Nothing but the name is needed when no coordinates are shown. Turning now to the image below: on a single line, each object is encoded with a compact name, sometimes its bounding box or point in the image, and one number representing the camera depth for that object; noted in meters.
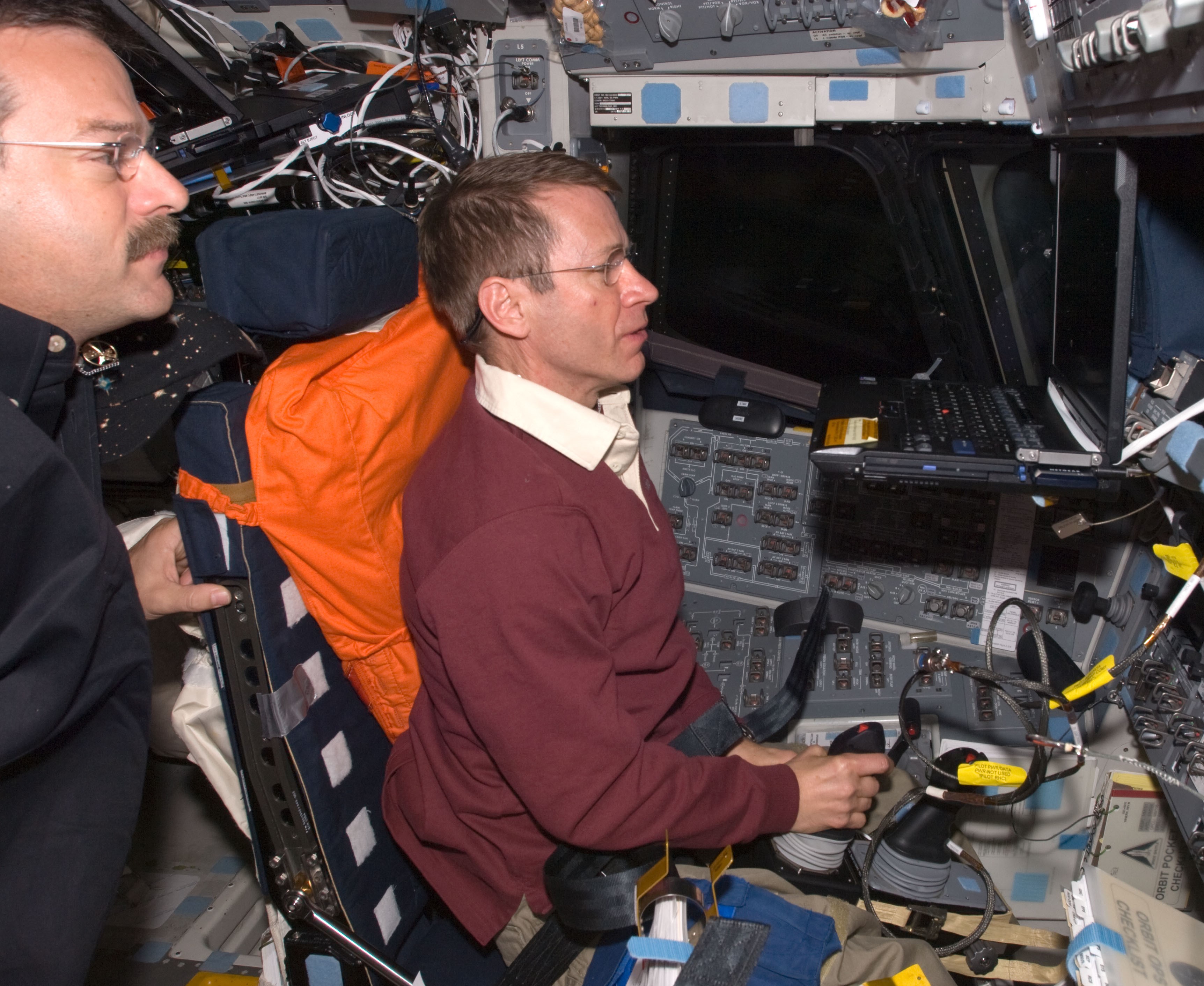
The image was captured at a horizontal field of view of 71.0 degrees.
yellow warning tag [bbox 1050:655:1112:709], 1.32
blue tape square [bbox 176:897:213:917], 2.43
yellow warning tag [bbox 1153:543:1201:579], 1.32
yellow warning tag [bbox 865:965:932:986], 1.34
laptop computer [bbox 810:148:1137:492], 1.29
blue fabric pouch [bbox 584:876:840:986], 1.31
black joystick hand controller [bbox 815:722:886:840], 1.72
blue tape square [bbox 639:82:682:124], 2.04
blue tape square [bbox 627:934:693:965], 1.17
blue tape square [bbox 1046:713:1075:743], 1.99
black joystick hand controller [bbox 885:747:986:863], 1.65
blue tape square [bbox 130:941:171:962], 2.29
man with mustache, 1.06
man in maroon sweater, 1.26
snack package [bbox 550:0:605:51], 1.91
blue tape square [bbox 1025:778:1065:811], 1.85
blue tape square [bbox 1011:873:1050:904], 1.92
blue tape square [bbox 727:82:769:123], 1.96
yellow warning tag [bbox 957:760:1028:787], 1.42
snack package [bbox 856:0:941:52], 1.57
